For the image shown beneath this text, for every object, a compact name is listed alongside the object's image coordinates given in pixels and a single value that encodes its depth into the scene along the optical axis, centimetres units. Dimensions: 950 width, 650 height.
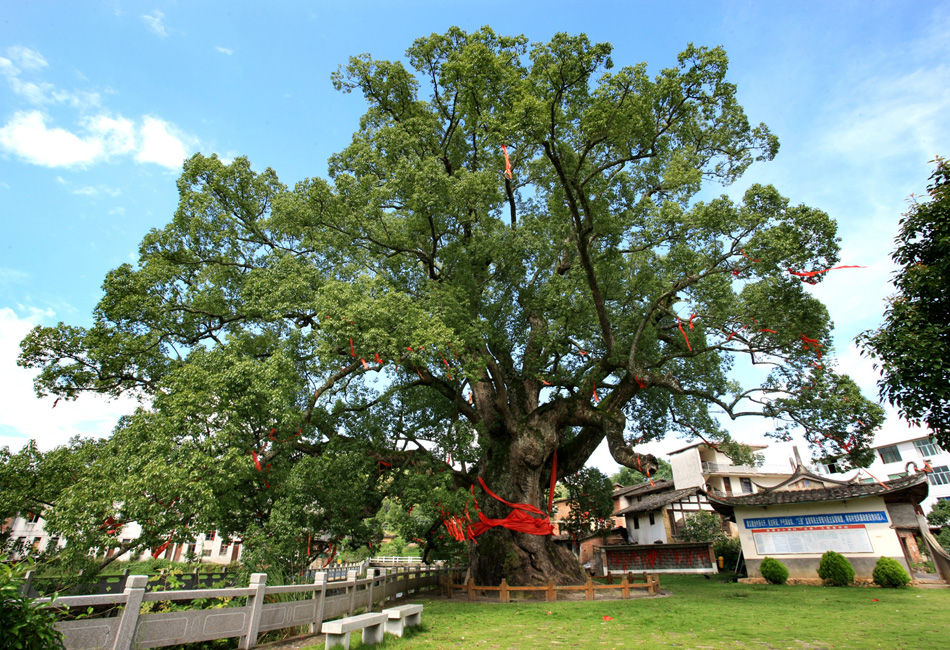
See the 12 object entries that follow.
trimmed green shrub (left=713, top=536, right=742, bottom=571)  2103
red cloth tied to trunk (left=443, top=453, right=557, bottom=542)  1337
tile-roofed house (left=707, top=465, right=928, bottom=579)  1442
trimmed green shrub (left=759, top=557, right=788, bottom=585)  1545
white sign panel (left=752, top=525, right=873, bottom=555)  1478
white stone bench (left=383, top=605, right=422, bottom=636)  682
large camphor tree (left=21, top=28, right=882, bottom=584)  900
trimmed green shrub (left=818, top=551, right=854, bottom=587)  1428
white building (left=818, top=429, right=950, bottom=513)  3030
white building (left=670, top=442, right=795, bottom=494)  2802
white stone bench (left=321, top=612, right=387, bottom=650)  550
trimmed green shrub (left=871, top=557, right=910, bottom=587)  1326
